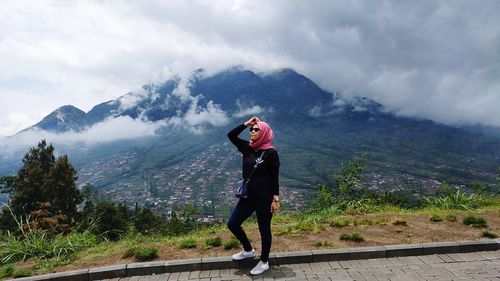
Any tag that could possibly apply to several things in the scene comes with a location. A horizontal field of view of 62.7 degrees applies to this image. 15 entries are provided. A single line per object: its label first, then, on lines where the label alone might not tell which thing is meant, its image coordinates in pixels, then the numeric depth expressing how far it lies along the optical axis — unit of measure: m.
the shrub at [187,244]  7.79
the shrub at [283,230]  8.40
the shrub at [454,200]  11.02
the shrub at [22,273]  6.81
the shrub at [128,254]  7.35
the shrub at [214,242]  7.73
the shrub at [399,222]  8.88
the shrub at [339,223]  8.86
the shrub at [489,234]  7.65
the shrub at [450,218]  9.10
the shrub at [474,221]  8.59
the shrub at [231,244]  7.49
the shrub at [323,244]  7.44
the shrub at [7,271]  6.87
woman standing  6.13
